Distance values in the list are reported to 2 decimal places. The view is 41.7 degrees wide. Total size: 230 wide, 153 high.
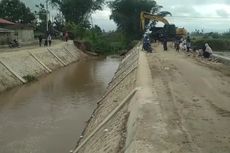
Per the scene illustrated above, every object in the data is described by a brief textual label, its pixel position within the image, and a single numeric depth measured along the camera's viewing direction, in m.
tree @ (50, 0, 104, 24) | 60.46
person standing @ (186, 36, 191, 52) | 24.93
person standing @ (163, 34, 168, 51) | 25.32
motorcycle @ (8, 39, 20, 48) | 32.51
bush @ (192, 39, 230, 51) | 32.50
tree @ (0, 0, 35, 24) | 58.43
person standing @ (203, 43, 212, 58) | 20.66
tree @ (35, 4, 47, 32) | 55.08
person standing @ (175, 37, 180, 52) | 26.05
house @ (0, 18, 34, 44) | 36.80
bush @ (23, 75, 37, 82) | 23.15
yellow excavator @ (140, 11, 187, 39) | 30.27
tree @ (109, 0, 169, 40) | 53.25
